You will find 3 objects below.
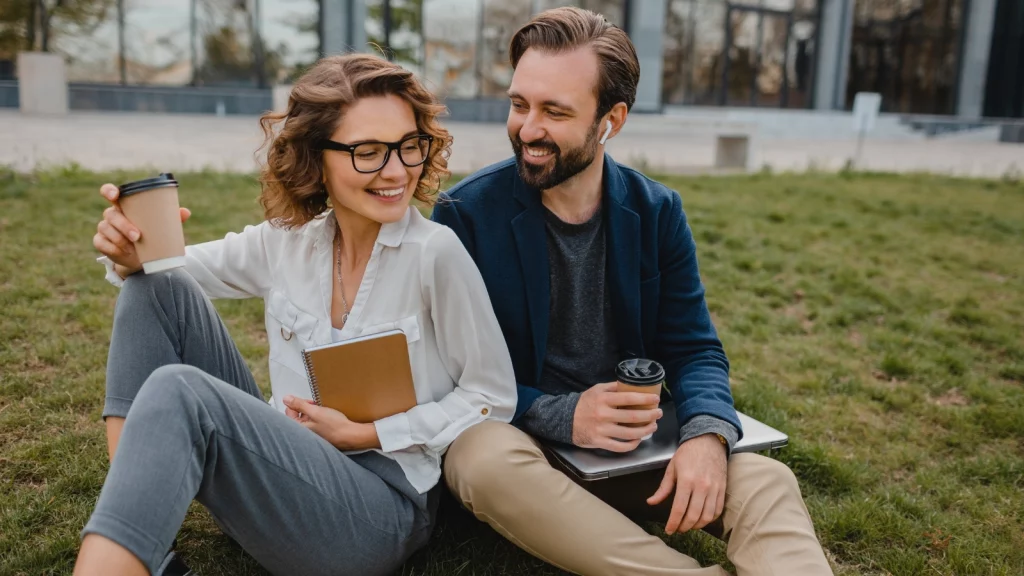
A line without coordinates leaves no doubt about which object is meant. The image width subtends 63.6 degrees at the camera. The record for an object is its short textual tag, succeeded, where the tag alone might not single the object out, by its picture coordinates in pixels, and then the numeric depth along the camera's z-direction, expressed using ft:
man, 7.02
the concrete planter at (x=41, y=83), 50.78
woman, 6.21
